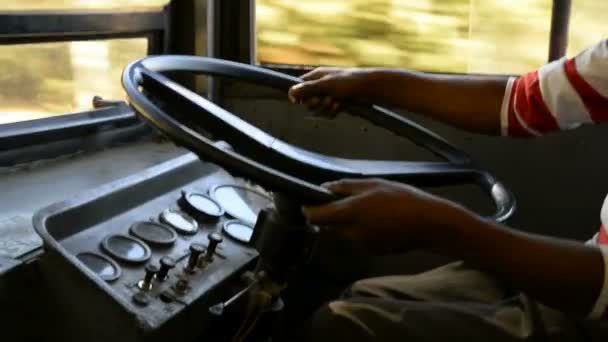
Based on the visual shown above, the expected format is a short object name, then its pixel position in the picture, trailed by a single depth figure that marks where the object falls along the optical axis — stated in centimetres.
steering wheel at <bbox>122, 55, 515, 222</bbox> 91
